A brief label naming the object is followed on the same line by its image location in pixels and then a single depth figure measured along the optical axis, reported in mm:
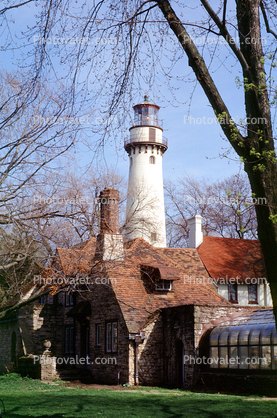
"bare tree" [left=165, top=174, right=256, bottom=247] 40875
